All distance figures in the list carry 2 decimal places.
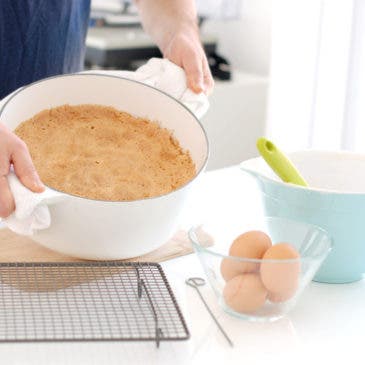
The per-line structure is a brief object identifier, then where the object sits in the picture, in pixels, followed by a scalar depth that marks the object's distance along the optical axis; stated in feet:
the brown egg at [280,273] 3.99
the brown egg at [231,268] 4.01
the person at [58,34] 5.46
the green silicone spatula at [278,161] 4.39
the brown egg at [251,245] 4.11
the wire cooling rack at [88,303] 3.90
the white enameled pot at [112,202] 4.17
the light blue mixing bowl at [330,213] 4.31
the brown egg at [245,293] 4.01
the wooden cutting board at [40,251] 4.50
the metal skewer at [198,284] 4.13
